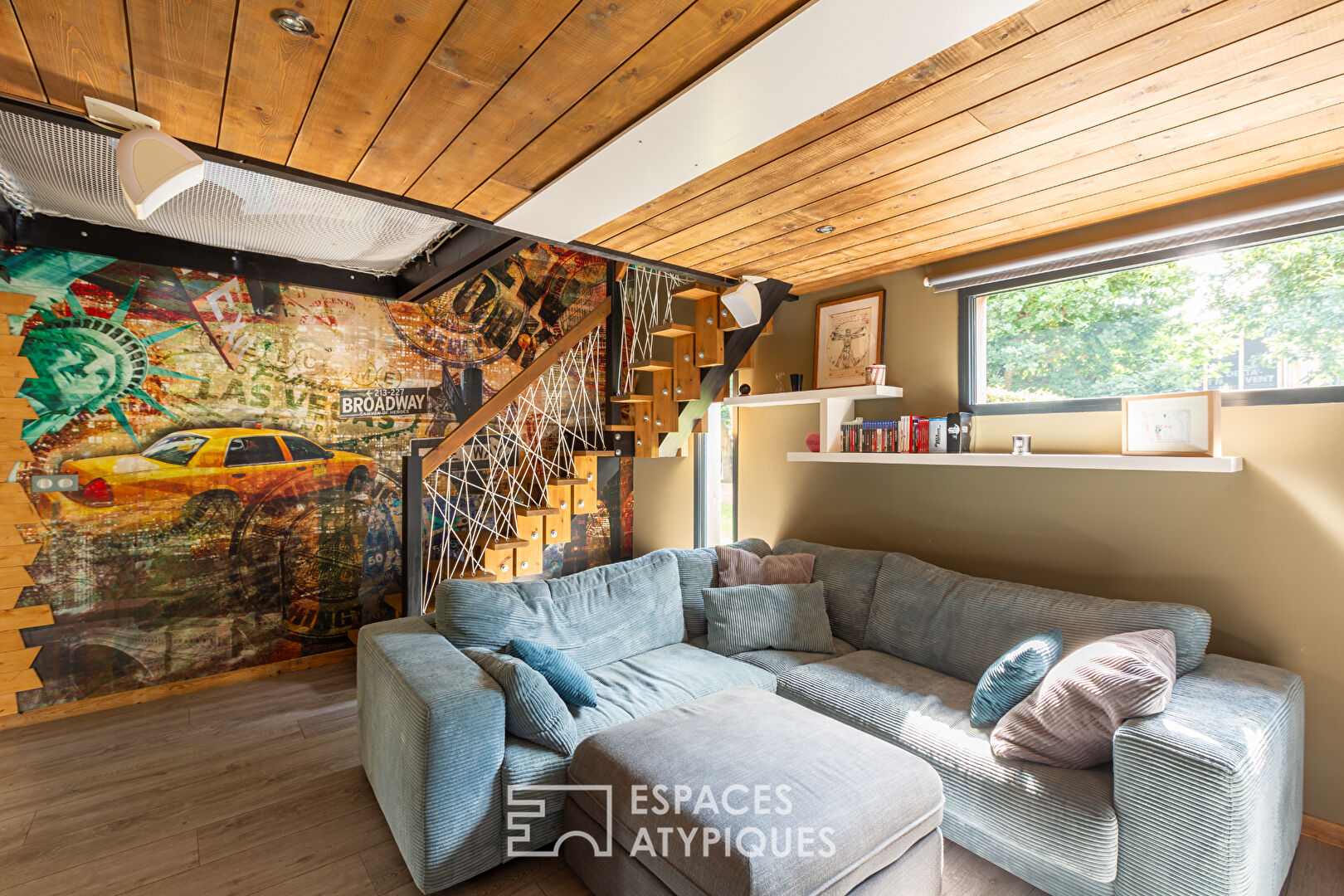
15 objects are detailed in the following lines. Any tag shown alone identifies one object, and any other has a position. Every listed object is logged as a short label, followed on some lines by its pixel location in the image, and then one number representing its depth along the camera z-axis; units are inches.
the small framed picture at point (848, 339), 140.6
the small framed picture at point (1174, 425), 91.3
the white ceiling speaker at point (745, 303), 121.4
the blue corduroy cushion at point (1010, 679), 83.0
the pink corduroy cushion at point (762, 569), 127.7
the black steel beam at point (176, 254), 116.8
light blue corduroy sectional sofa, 66.1
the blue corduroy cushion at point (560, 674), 89.3
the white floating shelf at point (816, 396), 131.5
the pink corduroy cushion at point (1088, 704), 71.9
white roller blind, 86.2
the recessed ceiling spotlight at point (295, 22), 50.6
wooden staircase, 142.3
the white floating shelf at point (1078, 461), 90.0
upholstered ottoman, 59.7
